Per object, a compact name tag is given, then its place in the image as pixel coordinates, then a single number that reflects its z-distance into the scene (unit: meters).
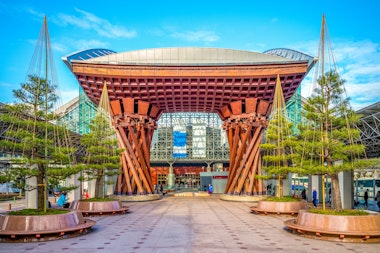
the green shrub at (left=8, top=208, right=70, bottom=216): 12.15
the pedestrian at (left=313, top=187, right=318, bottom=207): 23.09
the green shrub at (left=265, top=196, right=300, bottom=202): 18.99
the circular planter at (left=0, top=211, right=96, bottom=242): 11.12
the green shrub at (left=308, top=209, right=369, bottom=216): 11.96
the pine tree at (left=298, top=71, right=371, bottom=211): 13.22
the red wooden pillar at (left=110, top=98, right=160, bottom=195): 29.06
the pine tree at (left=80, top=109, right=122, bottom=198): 21.25
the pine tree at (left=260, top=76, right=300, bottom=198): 19.80
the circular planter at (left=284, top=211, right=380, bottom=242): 11.16
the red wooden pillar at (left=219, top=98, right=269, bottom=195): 28.44
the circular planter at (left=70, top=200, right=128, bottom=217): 18.44
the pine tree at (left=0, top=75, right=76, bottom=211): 12.53
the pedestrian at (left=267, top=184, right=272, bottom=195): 47.10
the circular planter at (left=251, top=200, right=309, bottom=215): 18.38
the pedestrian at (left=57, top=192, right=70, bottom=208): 20.22
